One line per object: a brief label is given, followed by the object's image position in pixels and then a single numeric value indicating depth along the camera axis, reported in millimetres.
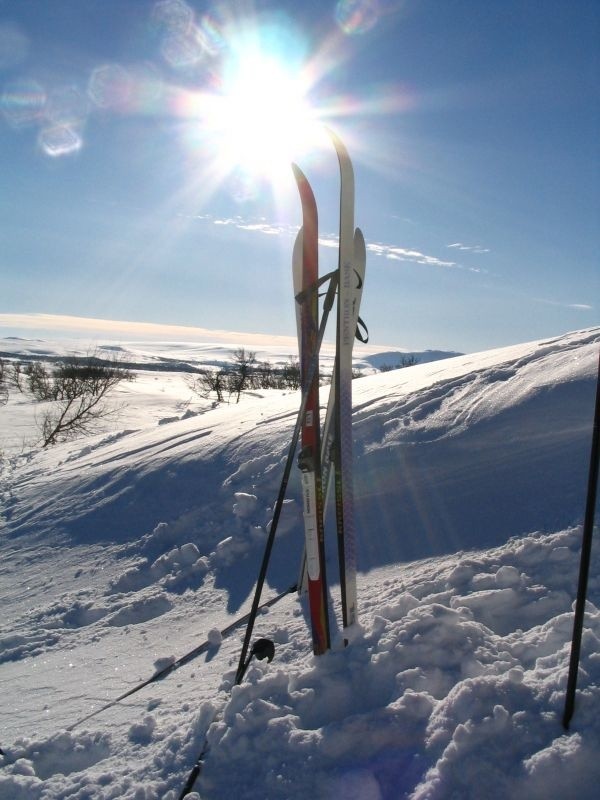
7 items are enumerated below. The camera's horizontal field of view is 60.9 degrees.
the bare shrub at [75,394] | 19422
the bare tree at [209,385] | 37050
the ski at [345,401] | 2545
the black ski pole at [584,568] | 1597
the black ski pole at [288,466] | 2431
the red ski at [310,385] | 2592
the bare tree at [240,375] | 35156
